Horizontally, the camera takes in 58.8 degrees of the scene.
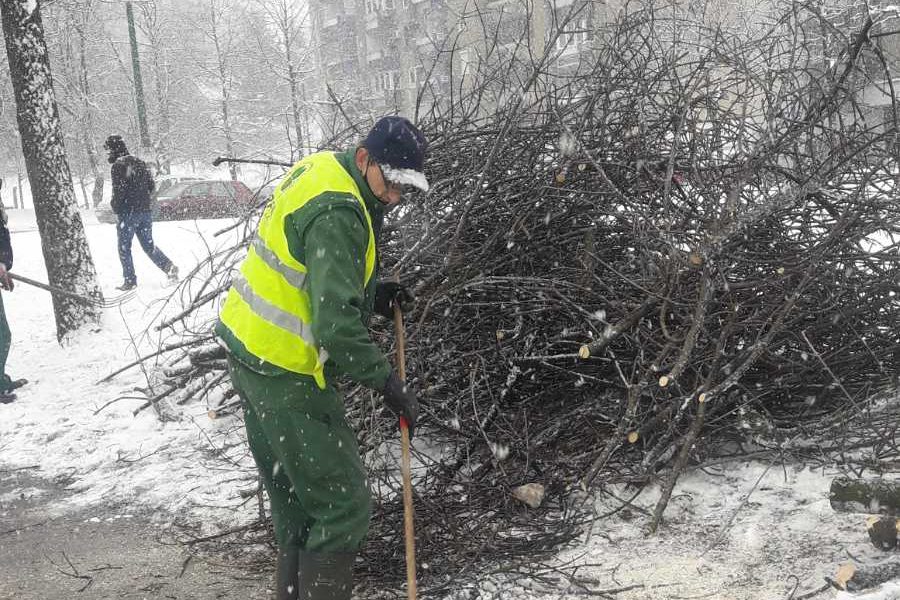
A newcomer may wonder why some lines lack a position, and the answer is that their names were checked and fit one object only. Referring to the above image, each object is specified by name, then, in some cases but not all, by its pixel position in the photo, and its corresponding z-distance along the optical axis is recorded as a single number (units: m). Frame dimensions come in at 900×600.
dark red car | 18.38
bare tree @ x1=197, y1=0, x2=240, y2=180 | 26.70
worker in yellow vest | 2.48
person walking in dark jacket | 9.04
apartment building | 27.78
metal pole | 17.75
